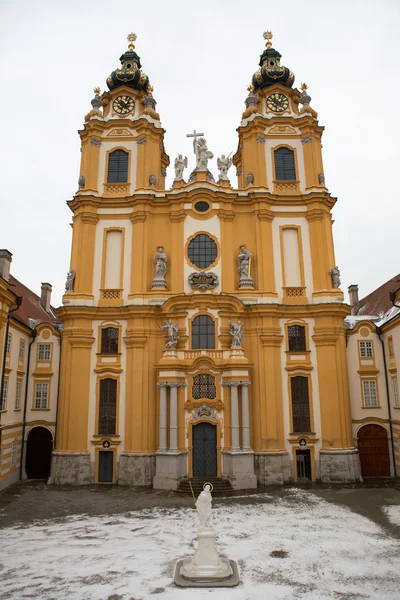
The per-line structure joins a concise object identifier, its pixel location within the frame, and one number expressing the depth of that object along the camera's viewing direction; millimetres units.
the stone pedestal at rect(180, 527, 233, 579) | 11305
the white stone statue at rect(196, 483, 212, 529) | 11734
